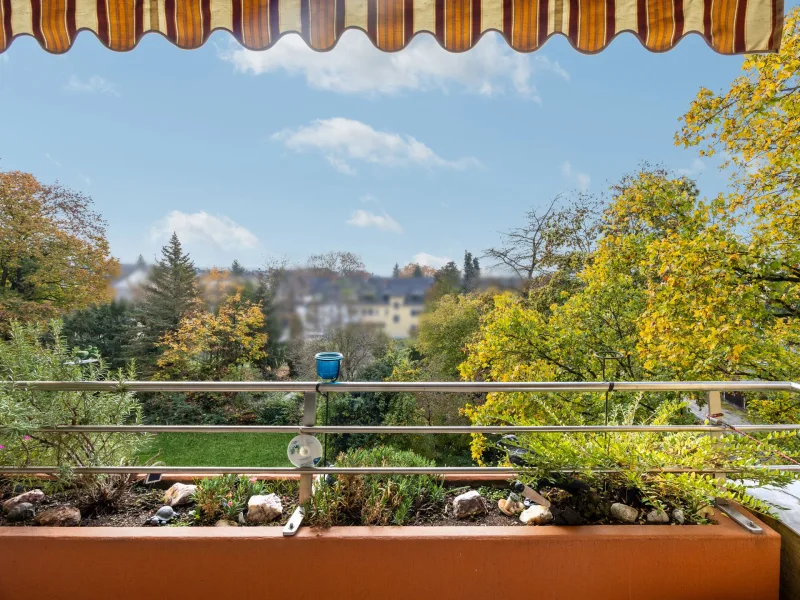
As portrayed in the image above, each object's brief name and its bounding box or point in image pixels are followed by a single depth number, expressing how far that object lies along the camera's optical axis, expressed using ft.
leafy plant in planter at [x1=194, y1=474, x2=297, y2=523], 5.80
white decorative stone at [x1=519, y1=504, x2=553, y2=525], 5.57
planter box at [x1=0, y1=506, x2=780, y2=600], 5.12
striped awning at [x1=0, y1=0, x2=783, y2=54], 5.13
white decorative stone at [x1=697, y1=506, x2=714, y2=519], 5.65
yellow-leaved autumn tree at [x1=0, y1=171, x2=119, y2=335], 33.32
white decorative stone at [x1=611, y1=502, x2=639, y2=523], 5.59
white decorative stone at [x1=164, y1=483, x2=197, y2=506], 6.15
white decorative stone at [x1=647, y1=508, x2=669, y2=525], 5.56
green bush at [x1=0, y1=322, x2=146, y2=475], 5.56
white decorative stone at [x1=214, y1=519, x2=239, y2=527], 5.65
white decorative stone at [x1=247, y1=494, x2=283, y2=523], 5.71
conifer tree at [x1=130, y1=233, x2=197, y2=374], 35.45
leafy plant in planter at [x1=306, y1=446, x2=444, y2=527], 5.54
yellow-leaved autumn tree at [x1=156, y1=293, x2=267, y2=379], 35.42
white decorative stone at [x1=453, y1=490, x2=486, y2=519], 5.90
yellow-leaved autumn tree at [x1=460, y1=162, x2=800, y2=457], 15.97
